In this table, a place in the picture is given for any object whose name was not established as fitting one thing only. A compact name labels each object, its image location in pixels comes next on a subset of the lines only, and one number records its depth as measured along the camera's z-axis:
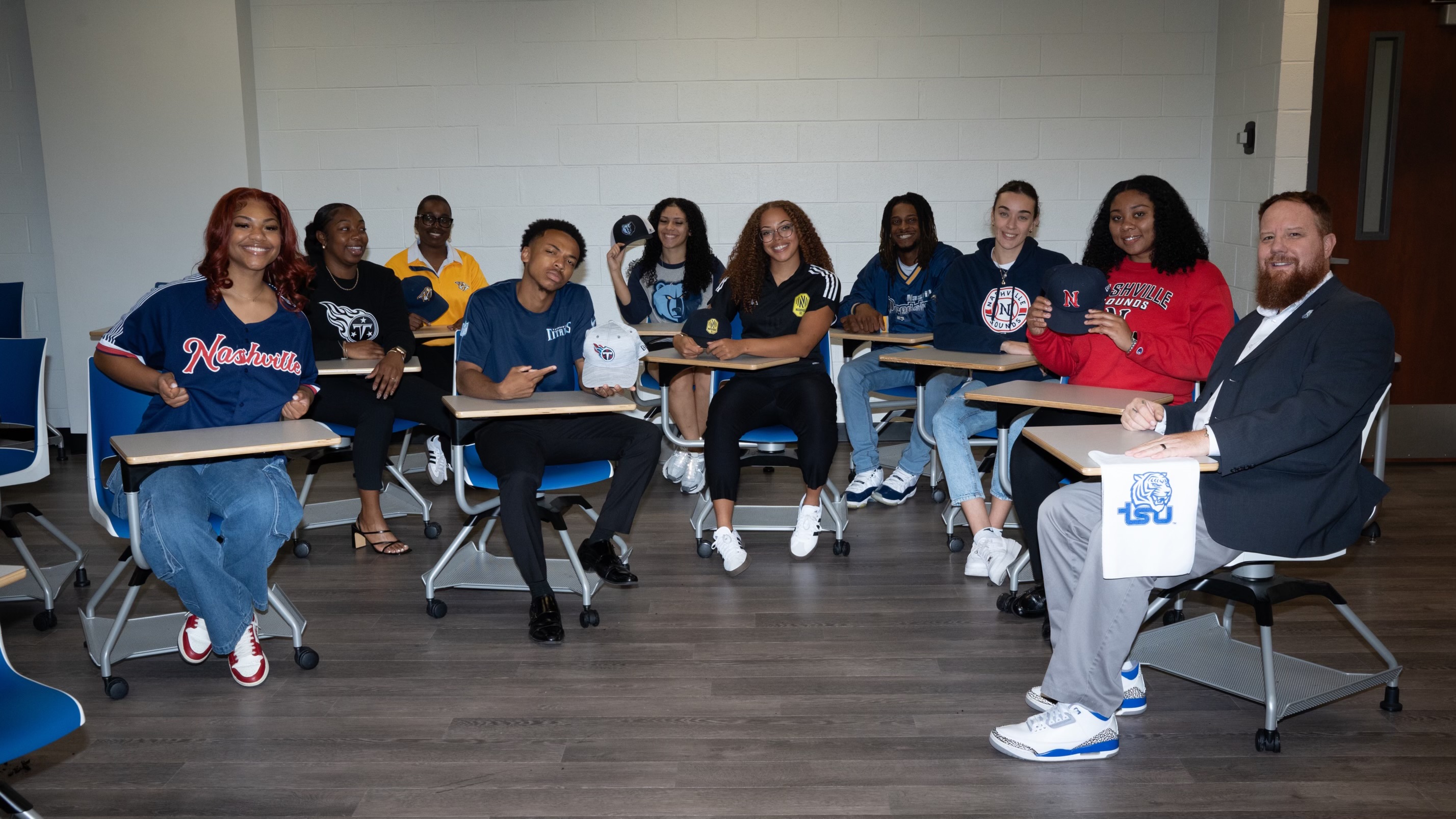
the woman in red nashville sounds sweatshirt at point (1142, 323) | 3.22
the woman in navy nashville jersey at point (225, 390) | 2.79
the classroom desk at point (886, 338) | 4.56
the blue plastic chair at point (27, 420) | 3.50
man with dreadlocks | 4.69
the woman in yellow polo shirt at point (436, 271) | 5.28
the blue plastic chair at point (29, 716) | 1.66
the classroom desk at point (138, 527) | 2.60
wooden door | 4.99
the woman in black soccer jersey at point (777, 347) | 3.92
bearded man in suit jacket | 2.31
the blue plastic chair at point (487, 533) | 3.29
